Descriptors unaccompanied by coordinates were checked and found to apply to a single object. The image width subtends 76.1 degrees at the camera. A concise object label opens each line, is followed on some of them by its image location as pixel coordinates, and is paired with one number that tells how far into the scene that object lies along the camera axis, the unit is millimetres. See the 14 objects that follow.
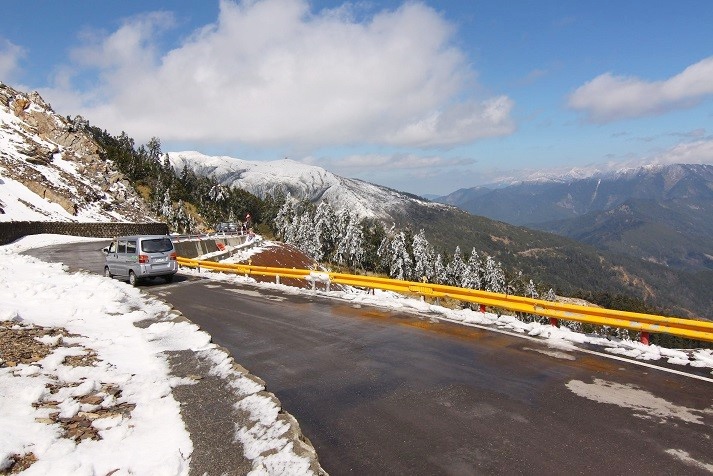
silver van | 19547
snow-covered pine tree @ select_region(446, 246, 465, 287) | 90862
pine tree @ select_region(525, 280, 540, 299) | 94519
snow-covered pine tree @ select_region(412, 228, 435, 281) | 87562
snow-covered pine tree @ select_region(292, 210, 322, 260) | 98250
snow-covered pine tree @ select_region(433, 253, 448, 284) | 89188
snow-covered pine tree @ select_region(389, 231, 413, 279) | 86688
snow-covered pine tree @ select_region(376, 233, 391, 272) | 99875
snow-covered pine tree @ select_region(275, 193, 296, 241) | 116650
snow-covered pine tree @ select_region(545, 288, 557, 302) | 108100
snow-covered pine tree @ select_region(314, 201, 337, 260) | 102644
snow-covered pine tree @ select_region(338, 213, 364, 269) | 93312
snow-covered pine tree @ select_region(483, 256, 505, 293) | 85188
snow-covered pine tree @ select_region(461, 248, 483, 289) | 84312
